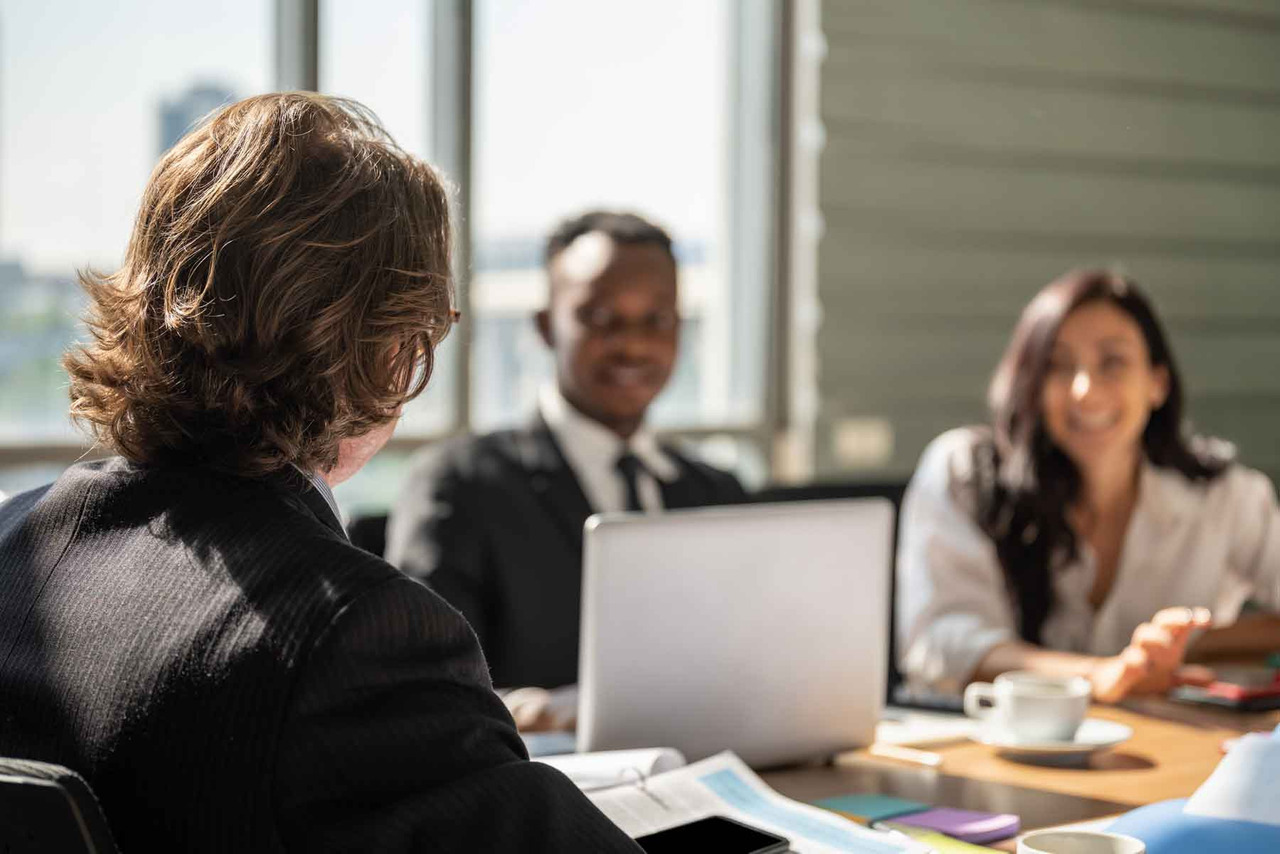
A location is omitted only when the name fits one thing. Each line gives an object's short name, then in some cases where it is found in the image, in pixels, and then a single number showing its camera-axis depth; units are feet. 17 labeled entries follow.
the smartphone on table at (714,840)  3.83
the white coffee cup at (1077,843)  3.53
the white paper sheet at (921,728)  5.78
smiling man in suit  7.93
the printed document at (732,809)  4.13
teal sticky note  4.64
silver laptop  4.91
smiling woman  8.02
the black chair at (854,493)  8.62
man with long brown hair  2.78
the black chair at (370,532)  7.71
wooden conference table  4.82
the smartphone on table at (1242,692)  6.31
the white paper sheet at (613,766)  4.53
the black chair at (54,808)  2.60
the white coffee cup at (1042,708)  5.45
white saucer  5.36
